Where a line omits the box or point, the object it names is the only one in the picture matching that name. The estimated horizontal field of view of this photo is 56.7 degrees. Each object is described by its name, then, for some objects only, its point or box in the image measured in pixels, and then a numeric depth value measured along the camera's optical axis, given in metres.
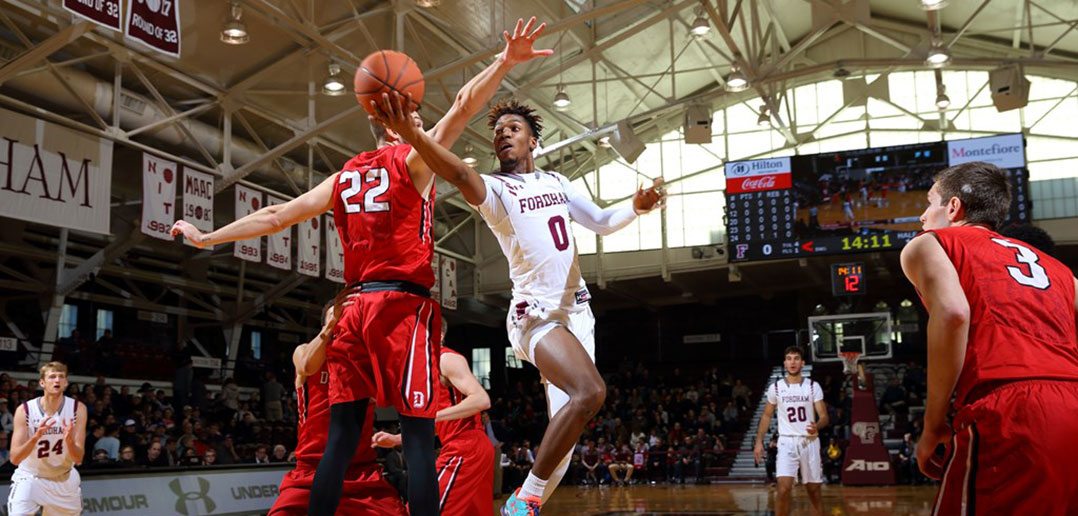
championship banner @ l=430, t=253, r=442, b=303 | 23.77
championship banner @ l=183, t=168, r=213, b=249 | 15.87
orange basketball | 3.70
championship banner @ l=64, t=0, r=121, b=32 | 10.91
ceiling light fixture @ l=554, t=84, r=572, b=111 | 19.75
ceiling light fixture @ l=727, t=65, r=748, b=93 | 17.81
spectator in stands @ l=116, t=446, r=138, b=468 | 14.26
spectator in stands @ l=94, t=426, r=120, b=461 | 14.42
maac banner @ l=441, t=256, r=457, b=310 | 24.27
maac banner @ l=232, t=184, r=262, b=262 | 17.09
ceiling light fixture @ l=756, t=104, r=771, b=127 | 20.91
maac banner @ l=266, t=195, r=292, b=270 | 17.77
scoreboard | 17.31
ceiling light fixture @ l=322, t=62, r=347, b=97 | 15.51
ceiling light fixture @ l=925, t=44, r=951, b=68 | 16.28
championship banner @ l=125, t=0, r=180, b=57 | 11.38
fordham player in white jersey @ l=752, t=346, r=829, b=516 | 9.51
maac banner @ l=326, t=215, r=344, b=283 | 19.02
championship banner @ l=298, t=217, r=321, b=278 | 18.84
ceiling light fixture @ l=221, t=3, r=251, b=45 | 13.46
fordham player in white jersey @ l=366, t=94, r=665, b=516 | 4.34
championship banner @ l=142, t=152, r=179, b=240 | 14.99
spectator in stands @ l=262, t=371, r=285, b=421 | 22.75
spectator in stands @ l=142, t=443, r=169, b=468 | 14.85
